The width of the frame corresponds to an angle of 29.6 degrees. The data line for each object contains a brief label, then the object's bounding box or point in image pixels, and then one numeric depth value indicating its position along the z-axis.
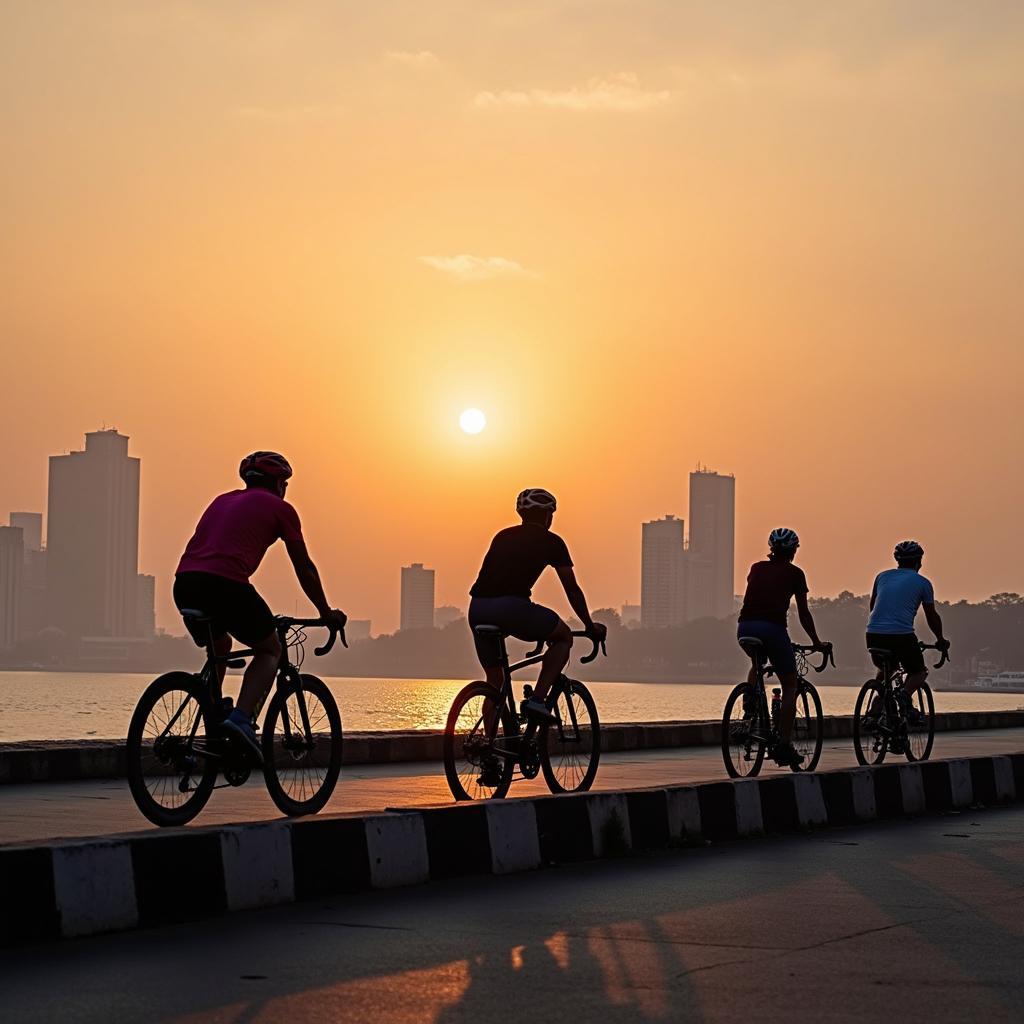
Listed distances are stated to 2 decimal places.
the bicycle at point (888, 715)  16.36
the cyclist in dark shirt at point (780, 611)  14.22
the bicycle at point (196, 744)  9.08
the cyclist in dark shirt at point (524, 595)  11.50
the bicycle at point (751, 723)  13.92
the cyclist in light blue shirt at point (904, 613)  16.45
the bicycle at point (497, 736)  11.21
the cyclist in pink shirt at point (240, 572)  9.52
